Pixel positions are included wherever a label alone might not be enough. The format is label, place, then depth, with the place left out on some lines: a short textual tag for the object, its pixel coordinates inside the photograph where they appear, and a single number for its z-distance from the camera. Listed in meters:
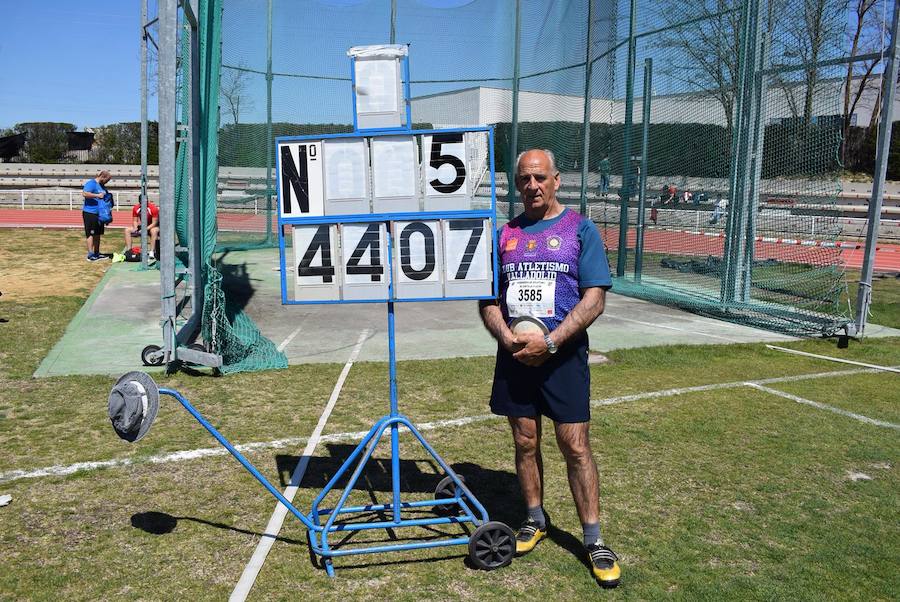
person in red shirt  16.00
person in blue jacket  15.86
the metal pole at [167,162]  7.36
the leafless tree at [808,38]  10.97
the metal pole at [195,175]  9.30
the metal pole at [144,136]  13.97
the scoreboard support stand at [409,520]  3.99
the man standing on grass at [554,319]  3.96
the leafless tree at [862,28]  15.98
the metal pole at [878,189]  9.77
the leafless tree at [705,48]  12.25
